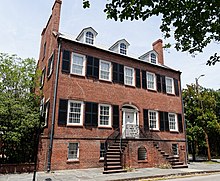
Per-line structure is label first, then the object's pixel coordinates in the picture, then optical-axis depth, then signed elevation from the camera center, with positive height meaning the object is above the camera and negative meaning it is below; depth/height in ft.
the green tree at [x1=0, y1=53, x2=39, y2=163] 41.37 +5.17
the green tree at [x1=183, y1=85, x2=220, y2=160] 75.31 +8.40
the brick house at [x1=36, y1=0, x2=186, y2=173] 45.83 +7.61
